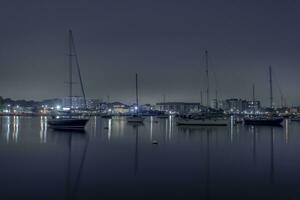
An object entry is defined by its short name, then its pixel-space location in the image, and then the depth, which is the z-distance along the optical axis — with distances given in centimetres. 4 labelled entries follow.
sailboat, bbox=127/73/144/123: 8069
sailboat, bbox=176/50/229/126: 6394
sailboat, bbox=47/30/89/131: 4809
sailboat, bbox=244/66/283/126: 7269
